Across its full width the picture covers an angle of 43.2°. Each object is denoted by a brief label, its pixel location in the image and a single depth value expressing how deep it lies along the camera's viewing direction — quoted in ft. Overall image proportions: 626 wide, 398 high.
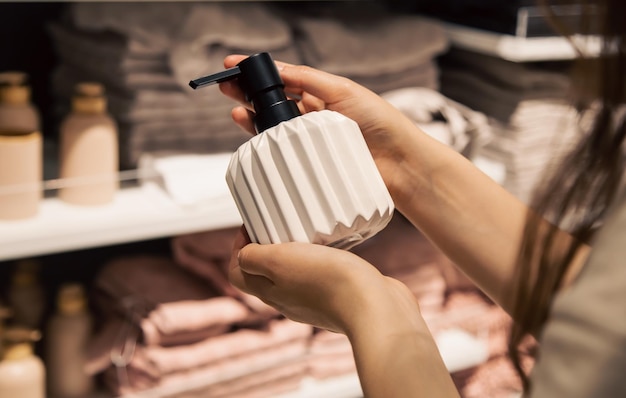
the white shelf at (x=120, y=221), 3.02
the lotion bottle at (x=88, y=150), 3.18
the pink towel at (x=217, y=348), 3.47
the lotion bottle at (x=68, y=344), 3.50
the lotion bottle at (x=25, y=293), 3.56
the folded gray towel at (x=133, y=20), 3.31
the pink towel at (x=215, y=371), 3.52
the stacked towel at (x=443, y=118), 3.75
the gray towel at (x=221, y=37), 3.34
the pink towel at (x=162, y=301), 3.50
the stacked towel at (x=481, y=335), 4.28
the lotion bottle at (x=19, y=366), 3.19
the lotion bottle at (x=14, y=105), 3.06
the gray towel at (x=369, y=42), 3.77
